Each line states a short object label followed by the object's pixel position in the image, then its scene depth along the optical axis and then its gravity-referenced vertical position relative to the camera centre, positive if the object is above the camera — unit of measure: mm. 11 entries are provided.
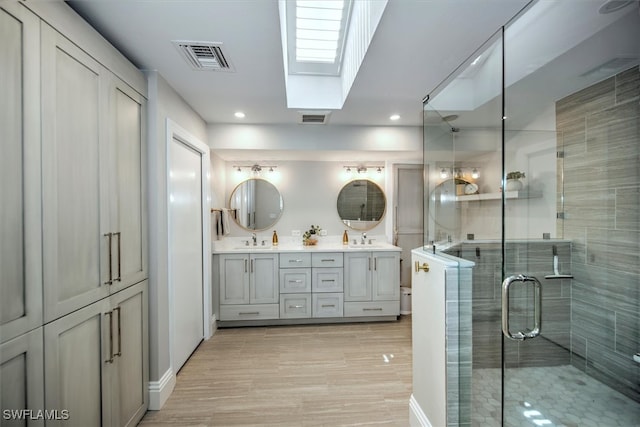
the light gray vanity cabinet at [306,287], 3420 -946
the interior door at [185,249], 2301 -346
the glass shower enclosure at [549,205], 1645 +46
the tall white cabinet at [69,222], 1027 -45
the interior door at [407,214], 4047 -33
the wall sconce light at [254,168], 3992 +641
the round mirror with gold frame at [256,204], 3992 +116
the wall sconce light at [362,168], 4105 +651
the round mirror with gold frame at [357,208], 4102 +57
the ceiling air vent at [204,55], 1696 +1033
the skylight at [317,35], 1962 +1393
